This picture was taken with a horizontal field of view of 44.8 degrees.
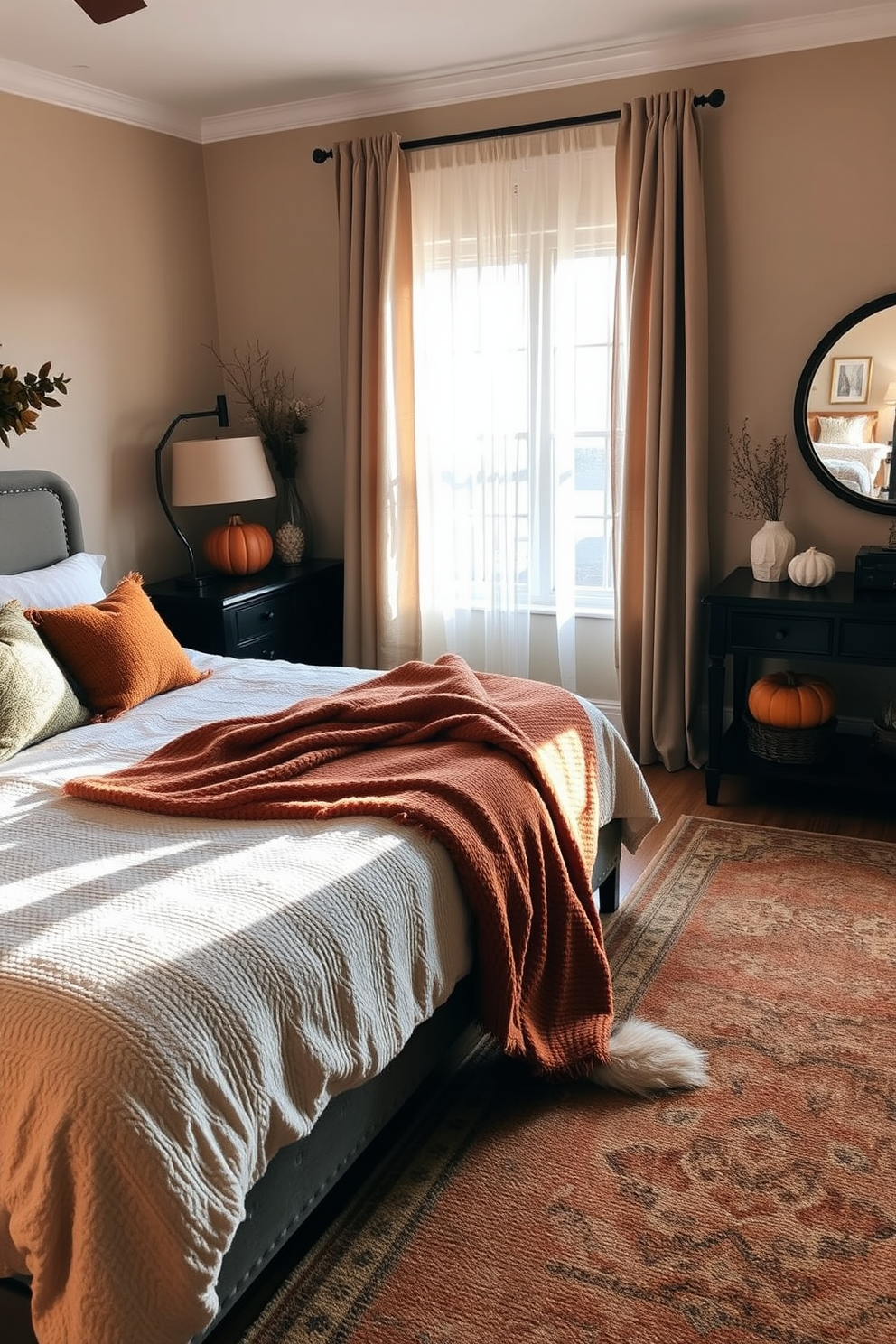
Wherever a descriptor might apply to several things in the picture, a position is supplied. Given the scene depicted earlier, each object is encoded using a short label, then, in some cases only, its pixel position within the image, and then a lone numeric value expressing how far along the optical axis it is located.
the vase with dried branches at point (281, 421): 4.84
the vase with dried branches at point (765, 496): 3.89
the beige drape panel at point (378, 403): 4.42
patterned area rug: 1.76
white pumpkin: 3.76
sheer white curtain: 4.18
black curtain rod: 3.81
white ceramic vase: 3.88
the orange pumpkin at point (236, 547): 4.54
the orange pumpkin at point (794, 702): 3.76
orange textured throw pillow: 3.08
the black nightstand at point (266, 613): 4.22
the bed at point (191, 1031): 1.39
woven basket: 3.76
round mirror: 3.80
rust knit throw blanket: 2.15
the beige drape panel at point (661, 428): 3.90
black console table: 3.54
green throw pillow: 2.75
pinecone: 4.82
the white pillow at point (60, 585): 3.36
